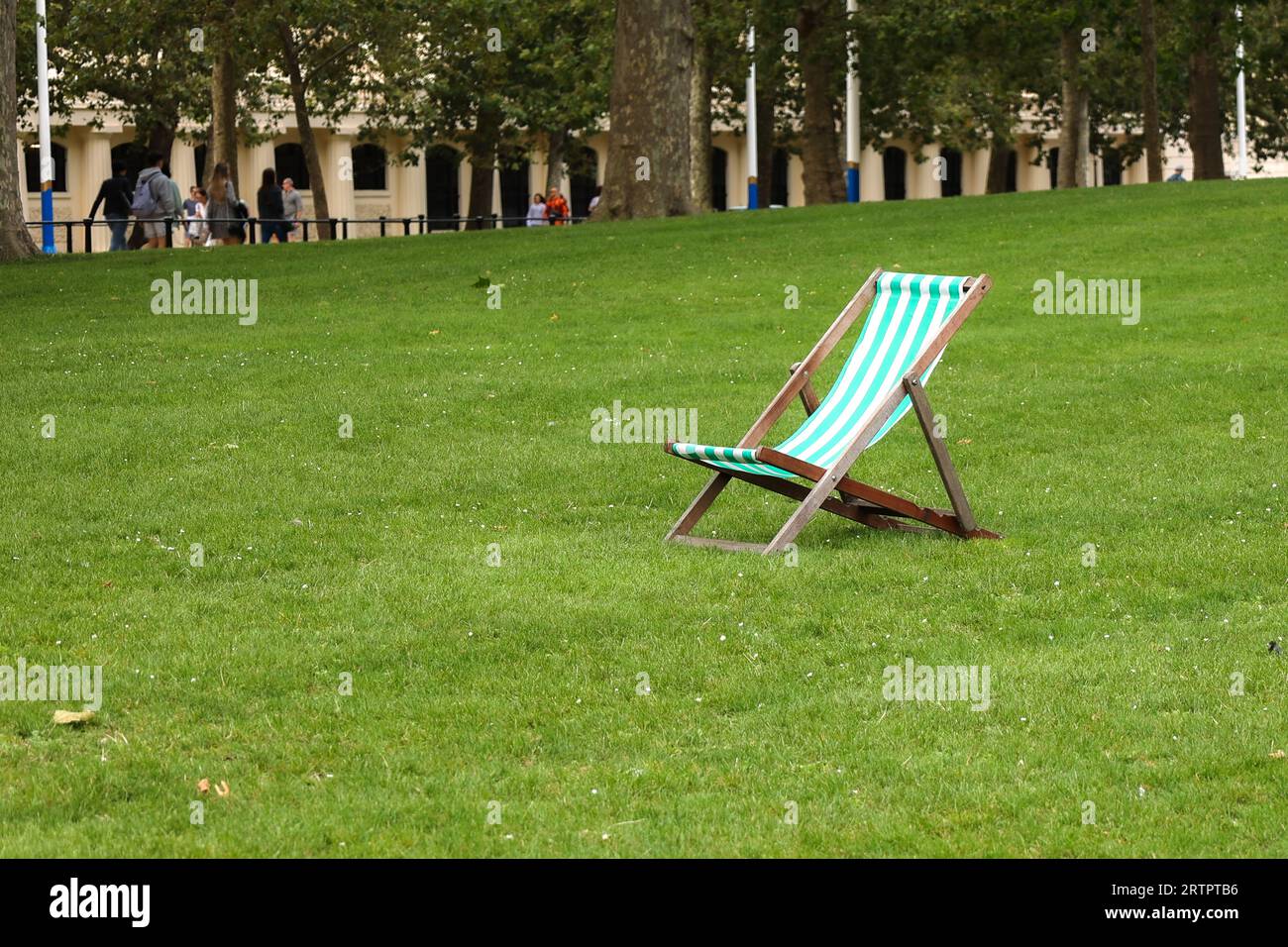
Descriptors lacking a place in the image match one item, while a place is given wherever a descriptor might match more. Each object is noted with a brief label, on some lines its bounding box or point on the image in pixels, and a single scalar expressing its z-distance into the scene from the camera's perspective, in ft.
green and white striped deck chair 27.07
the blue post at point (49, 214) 112.06
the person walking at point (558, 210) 132.98
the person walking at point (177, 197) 84.28
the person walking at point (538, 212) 130.41
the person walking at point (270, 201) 96.63
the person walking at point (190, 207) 106.93
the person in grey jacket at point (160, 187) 84.64
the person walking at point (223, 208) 89.86
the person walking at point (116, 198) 89.35
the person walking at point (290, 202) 105.60
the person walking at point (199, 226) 102.27
